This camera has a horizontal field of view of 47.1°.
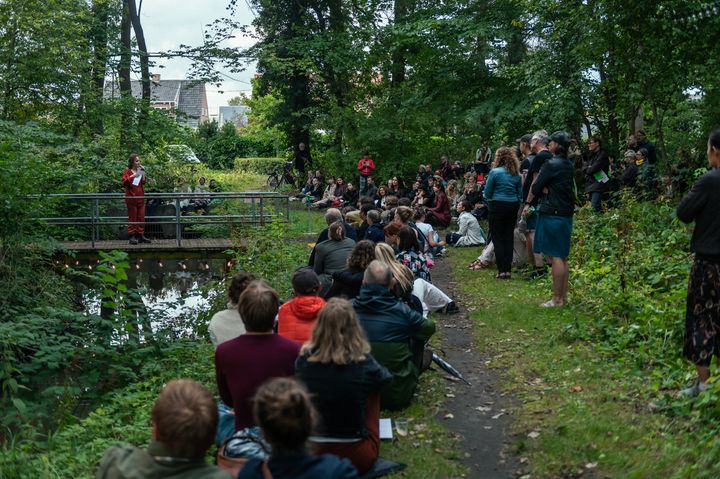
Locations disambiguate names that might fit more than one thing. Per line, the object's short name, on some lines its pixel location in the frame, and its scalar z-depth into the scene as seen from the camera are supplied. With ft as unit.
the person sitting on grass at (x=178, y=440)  10.29
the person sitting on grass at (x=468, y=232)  52.70
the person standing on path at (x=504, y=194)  36.91
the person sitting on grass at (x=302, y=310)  20.16
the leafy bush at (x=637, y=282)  22.90
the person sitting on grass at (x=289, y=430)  10.47
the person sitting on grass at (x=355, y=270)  24.16
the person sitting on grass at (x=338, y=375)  15.33
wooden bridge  54.29
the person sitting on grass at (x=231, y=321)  19.69
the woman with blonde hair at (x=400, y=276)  23.34
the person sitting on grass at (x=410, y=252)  31.81
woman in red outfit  54.49
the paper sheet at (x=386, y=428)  19.04
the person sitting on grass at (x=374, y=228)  34.27
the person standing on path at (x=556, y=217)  29.71
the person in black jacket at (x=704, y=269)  17.71
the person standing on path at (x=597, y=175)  47.21
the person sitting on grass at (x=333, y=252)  29.27
